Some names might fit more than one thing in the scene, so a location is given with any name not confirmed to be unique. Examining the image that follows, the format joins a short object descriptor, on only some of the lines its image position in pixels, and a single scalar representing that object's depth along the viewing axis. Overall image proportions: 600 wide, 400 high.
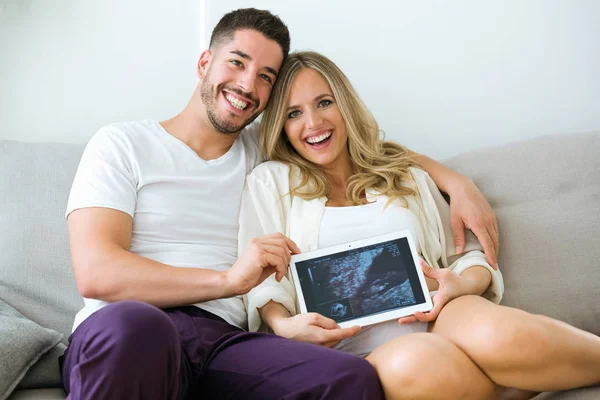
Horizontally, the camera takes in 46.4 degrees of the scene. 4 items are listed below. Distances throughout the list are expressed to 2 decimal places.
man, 1.12
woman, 1.24
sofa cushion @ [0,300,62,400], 1.31
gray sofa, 1.61
